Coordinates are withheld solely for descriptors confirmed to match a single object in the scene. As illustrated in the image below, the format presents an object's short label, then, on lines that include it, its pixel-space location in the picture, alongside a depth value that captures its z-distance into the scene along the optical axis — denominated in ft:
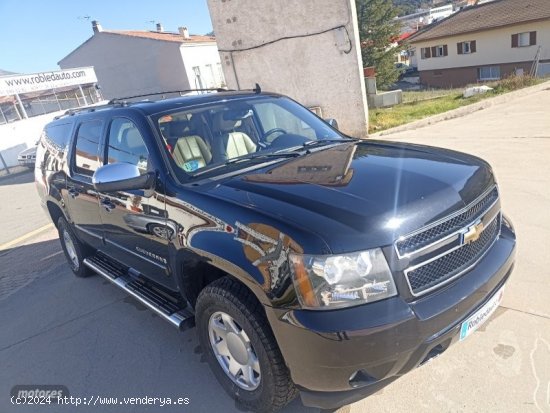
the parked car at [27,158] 53.06
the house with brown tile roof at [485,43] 105.09
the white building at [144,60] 108.58
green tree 125.29
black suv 6.19
